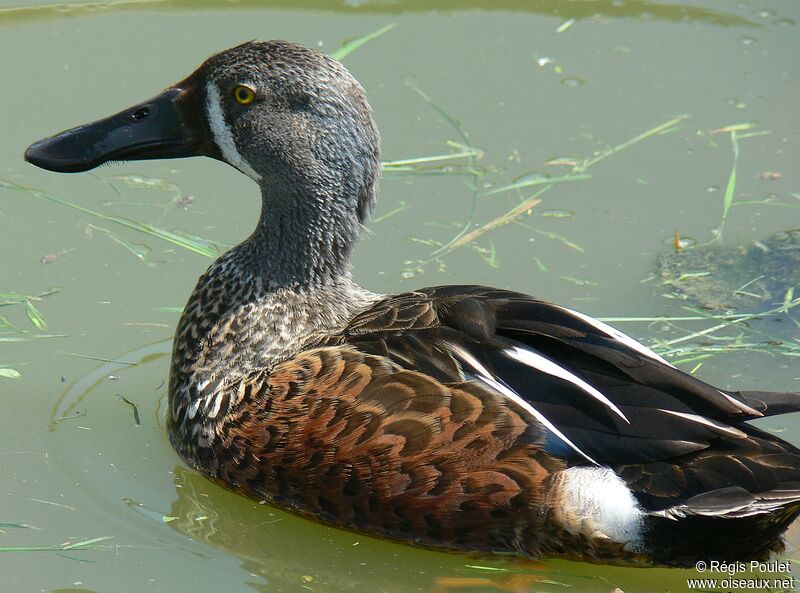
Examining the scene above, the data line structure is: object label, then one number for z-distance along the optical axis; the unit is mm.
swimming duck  8961
